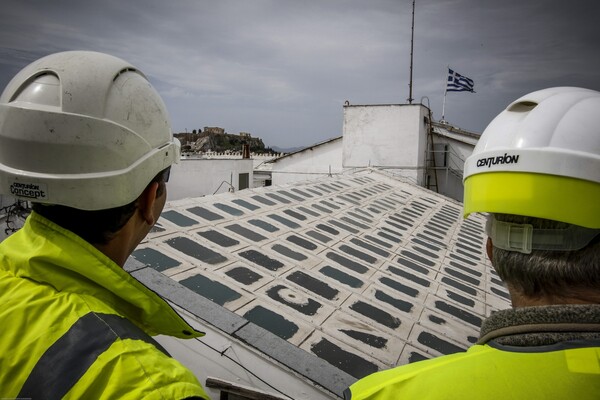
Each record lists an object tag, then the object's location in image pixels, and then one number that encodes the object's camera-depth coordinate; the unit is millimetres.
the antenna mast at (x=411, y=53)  24544
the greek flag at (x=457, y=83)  24859
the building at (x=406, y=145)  21906
